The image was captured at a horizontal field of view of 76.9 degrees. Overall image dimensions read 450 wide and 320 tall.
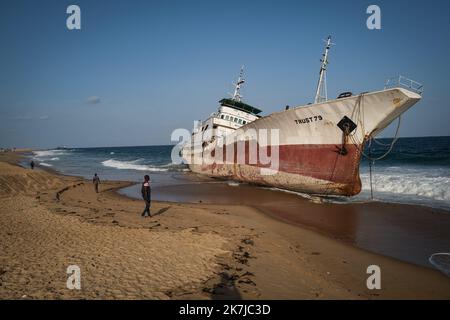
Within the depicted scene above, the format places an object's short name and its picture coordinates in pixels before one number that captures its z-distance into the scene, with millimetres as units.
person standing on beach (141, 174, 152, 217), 11133
